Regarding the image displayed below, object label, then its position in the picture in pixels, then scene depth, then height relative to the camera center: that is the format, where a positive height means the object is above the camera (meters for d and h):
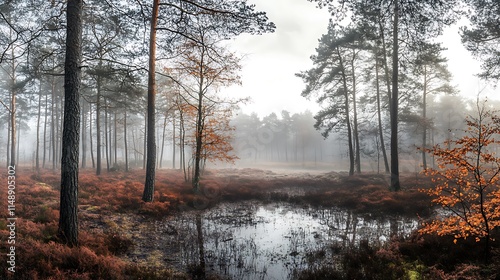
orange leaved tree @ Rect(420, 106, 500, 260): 5.11 -0.63
